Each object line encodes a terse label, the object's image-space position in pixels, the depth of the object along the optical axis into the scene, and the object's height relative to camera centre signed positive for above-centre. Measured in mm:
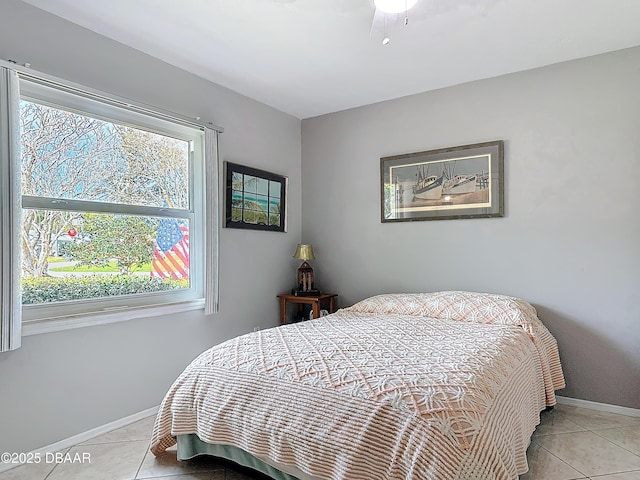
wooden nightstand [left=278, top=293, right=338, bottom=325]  3639 -529
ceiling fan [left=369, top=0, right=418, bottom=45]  1922 +1098
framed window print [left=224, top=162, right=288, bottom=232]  3361 +395
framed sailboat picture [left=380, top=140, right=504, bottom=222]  3166 +481
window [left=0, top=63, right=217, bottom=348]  2270 +255
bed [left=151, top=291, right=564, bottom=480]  1419 -645
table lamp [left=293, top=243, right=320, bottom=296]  3855 -292
